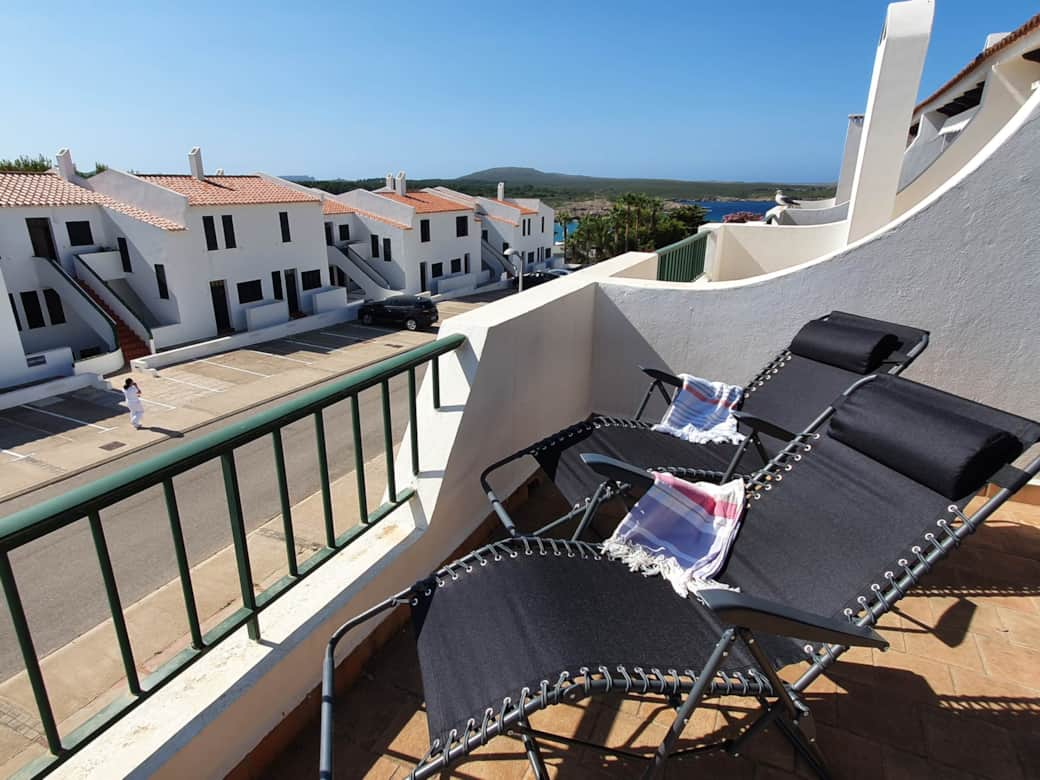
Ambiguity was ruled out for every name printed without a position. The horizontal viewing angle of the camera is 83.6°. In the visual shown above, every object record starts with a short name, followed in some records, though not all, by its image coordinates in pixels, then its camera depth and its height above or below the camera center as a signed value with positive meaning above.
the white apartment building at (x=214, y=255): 23.20 -2.85
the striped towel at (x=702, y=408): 3.00 -1.08
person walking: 14.49 -5.37
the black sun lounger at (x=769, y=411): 2.51 -1.01
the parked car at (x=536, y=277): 33.63 -4.90
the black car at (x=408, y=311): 25.97 -5.34
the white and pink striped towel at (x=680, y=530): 1.89 -1.12
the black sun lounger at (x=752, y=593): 1.32 -1.08
